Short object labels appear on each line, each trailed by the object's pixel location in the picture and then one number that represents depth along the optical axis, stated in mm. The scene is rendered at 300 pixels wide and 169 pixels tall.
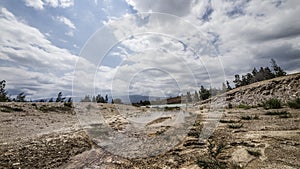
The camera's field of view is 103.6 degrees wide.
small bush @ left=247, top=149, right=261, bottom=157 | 2057
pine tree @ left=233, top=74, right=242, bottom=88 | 39897
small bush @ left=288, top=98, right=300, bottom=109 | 6358
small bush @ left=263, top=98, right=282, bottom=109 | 7257
